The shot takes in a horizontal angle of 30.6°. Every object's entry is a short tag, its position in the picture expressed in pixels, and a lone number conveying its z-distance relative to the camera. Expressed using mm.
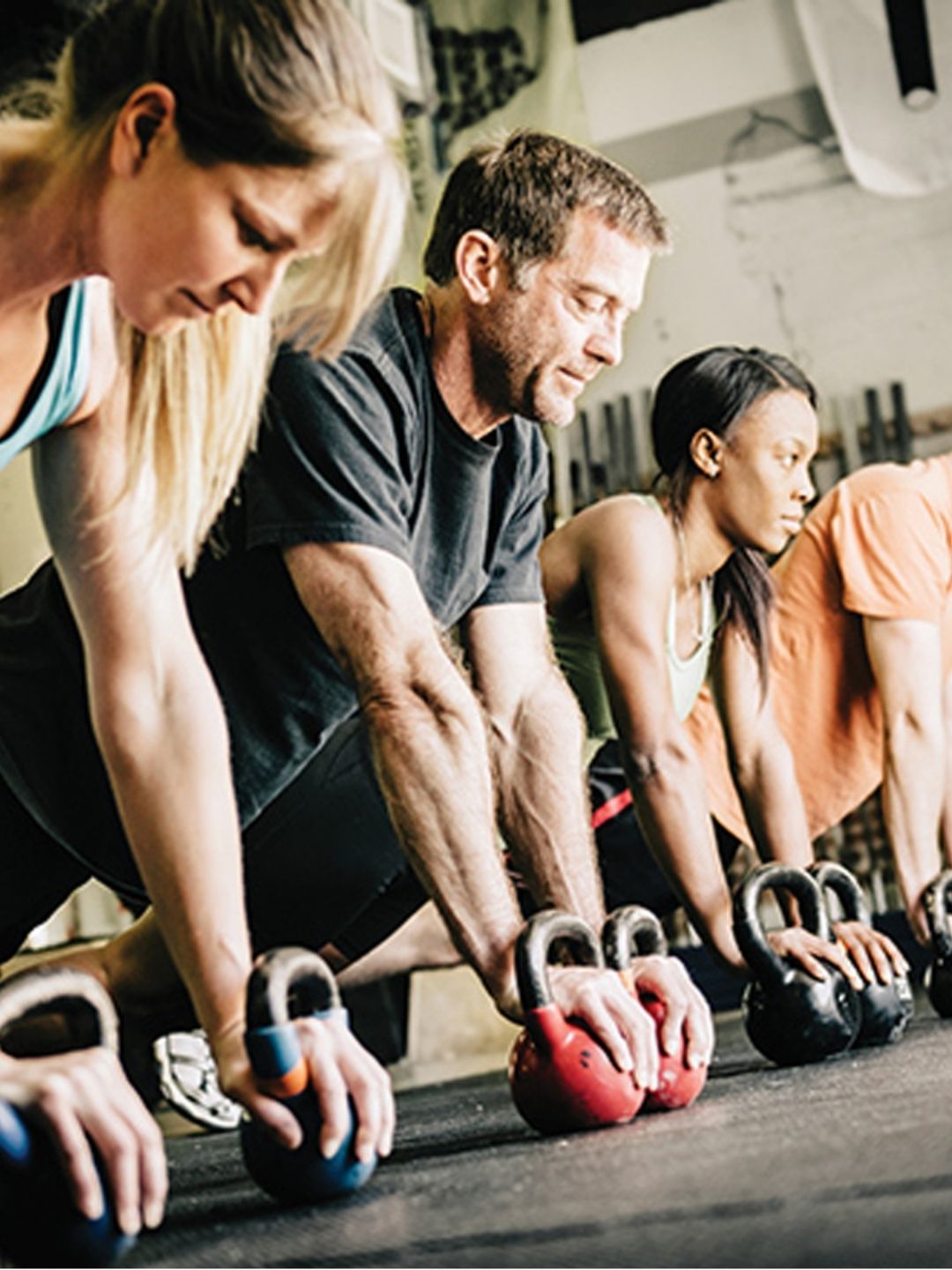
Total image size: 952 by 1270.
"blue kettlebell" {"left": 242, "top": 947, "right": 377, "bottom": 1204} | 1195
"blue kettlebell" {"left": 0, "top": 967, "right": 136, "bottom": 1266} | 1057
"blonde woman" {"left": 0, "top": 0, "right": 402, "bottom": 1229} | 1254
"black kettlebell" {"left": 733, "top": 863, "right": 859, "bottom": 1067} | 2141
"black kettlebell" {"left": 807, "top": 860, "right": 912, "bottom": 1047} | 2326
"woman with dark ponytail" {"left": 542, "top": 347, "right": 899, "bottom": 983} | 2584
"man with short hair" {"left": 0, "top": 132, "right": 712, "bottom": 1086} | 1847
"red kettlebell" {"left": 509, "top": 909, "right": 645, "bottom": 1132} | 1597
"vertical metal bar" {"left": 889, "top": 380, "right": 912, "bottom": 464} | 5898
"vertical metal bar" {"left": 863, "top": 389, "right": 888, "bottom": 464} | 5906
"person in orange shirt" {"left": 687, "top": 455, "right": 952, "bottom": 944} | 3160
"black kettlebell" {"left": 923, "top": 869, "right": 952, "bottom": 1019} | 2607
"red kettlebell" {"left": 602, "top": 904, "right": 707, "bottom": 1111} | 1728
